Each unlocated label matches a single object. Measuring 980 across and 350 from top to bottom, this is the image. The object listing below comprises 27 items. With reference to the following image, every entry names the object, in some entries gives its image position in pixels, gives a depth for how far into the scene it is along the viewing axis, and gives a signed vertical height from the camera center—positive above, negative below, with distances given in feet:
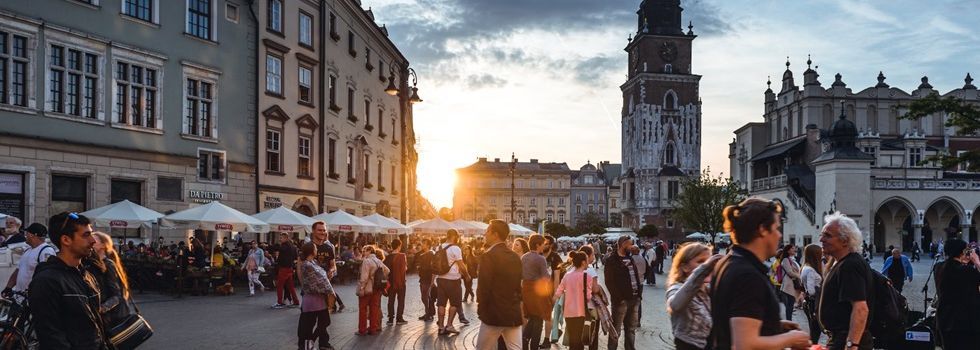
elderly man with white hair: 20.35 -2.10
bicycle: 30.96 -4.66
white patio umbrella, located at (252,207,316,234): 87.92 -1.80
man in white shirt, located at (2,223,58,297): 35.37 -2.28
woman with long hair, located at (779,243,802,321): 55.77 -4.99
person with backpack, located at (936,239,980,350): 27.25 -3.23
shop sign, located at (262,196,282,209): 110.22 +0.10
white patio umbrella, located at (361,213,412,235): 108.88 -2.72
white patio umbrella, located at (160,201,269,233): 79.00 -1.52
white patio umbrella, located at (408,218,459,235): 124.26 -3.41
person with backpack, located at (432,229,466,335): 52.03 -4.45
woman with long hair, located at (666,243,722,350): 17.40 -2.25
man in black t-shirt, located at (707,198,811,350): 13.60 -1.41
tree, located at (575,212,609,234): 412.24 -9.85
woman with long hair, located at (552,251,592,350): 37.32 -4.24
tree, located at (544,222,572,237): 323.57 -9.95
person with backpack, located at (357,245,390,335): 49.08 -5.01
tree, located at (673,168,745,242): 223.92 +0.19
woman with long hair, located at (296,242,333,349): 40.14 -4.67
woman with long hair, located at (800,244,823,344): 42.78 -3.73
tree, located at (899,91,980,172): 86.38 +9.15
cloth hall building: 187.93 +10.39
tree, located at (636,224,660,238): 286.25 -9.48
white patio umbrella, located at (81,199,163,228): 74.95 -1.12
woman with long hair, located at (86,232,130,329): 21.45 -2.20
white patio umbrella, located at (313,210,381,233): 100.13 -2.35
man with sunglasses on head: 18.16 -2.00
